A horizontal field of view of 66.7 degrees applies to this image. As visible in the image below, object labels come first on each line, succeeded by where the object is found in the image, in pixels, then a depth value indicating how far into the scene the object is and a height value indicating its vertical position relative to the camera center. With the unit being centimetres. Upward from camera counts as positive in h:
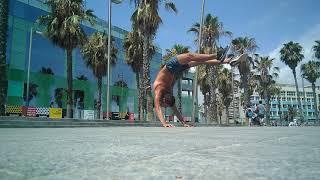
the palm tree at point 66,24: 1808 +654
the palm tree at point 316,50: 4413 +1085
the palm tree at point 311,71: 4802 +759
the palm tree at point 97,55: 2448 +575
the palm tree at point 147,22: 1712 +680
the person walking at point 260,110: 1644 +0
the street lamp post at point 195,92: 1964 +156
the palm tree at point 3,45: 1148 +325
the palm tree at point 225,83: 3727 +427
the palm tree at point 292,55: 4290 +968
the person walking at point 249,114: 1714 -27
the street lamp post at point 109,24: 1736 +647
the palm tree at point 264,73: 4390 +672
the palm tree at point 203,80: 3201 +411
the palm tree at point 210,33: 2509 +816
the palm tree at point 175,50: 2942 +736
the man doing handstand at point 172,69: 635 +114
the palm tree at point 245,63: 3069 +635
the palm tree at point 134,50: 2303 +588
